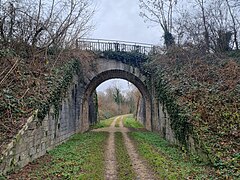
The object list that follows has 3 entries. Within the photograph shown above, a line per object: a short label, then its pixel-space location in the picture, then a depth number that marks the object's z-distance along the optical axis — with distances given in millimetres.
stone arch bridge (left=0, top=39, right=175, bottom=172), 7877
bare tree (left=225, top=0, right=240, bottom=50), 18281
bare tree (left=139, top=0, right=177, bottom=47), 20141
